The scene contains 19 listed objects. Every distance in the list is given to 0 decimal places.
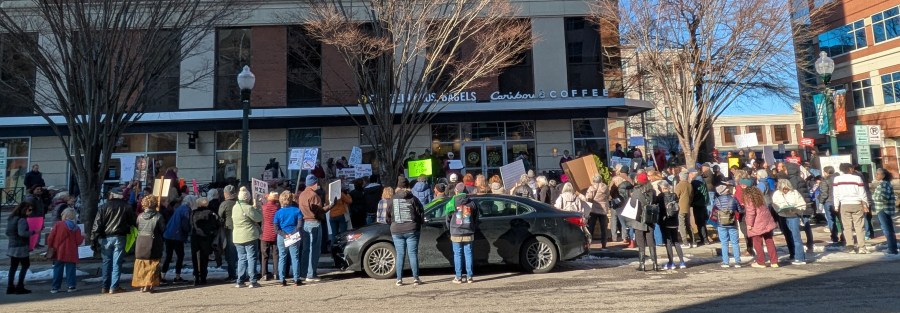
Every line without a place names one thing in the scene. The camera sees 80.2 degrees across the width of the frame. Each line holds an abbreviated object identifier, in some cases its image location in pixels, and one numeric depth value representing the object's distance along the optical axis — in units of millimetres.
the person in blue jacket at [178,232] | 9664
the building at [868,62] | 32375
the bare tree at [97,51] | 11828
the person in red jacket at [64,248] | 9148
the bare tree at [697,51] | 16672
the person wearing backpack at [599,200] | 12219
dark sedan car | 9367
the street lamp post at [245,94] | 11742
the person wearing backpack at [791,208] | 9742
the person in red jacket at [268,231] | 9312
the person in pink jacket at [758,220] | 9367
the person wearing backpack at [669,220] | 9500
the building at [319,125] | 21719
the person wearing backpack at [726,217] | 9527
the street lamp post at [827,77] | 13948
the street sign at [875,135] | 16781
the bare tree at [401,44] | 14750
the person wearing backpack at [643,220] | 9211
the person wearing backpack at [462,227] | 8586
